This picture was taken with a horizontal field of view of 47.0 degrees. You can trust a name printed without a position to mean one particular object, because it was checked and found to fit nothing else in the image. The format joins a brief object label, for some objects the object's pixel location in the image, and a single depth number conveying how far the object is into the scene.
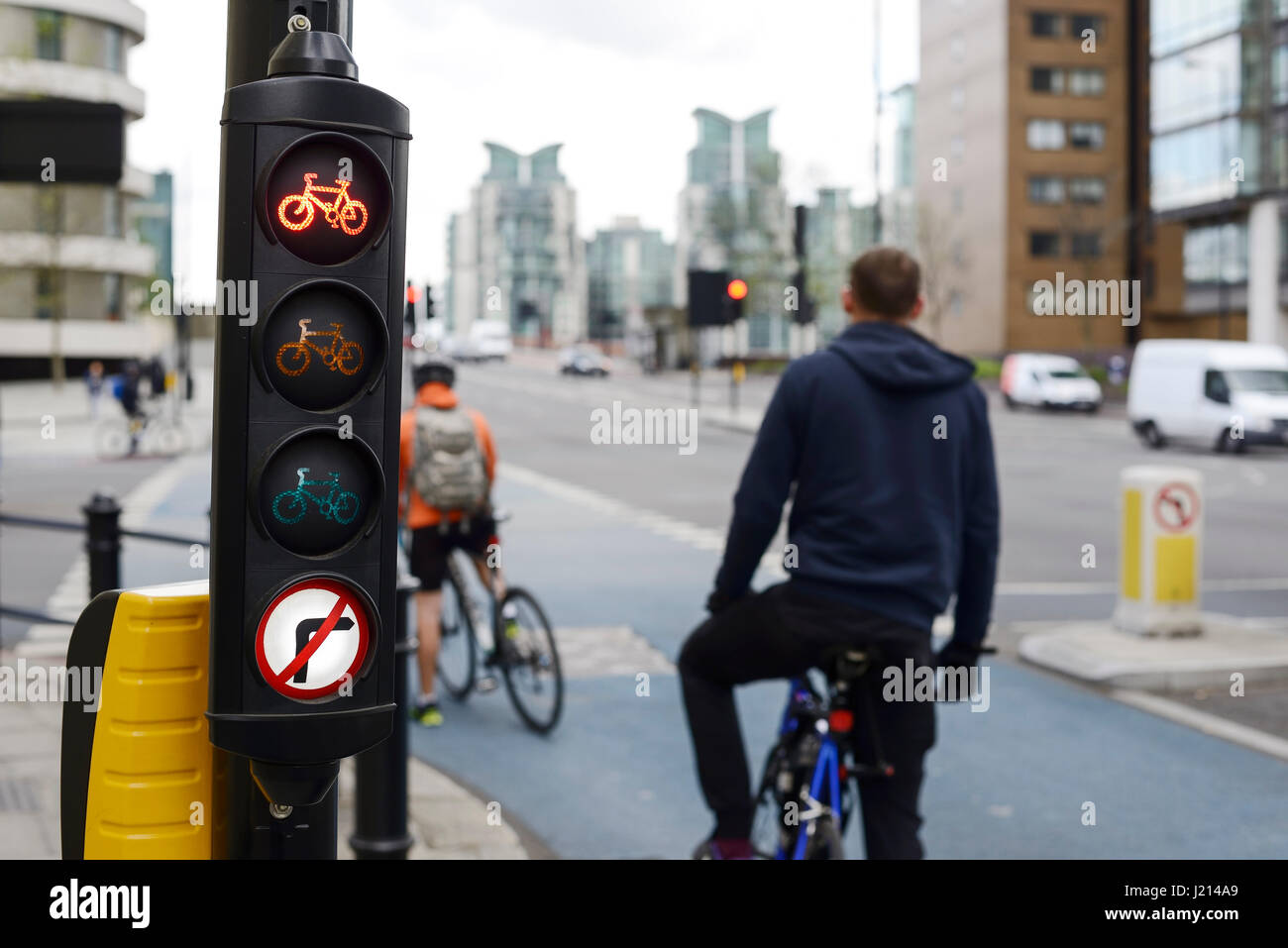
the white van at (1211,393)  27.05
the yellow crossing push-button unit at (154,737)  2.31
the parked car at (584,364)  75.06
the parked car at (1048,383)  43.53
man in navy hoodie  3.45
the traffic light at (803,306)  25.06
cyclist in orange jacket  7.17
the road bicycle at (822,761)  3.50
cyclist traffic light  2.02
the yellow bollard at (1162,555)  8.91
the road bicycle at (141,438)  27.61
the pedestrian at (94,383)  37.38
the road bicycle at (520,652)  7.02
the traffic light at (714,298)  28.48
